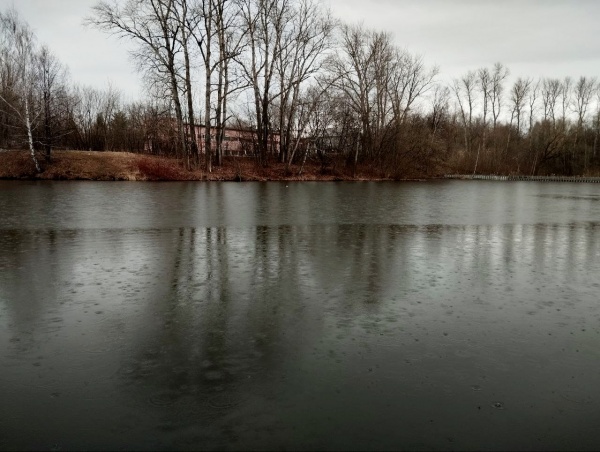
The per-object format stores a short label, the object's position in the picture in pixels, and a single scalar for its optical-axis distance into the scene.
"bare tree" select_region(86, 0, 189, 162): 36.09
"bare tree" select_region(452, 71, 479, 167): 76.75
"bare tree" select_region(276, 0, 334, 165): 41.97
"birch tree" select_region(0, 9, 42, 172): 34.62
